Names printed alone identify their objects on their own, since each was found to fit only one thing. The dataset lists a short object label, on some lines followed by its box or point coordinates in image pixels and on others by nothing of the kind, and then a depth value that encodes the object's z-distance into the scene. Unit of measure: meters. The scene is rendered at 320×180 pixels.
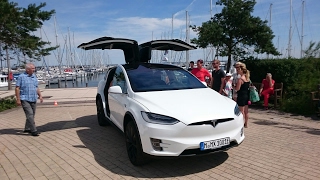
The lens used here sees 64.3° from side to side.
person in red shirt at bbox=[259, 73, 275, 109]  9.36
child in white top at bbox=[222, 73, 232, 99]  6.89
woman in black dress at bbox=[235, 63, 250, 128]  6.26
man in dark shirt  7.07
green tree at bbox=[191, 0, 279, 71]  11.61
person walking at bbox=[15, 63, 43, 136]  6.28
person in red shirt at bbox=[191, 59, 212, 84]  8.11
